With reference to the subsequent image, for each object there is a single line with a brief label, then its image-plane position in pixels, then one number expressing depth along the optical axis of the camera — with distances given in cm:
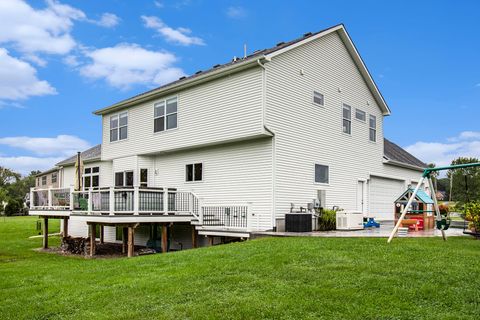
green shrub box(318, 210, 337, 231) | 1630
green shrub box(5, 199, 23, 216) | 5882
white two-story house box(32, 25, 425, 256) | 1549
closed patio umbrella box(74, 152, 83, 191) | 2011
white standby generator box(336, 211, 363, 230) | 1626
